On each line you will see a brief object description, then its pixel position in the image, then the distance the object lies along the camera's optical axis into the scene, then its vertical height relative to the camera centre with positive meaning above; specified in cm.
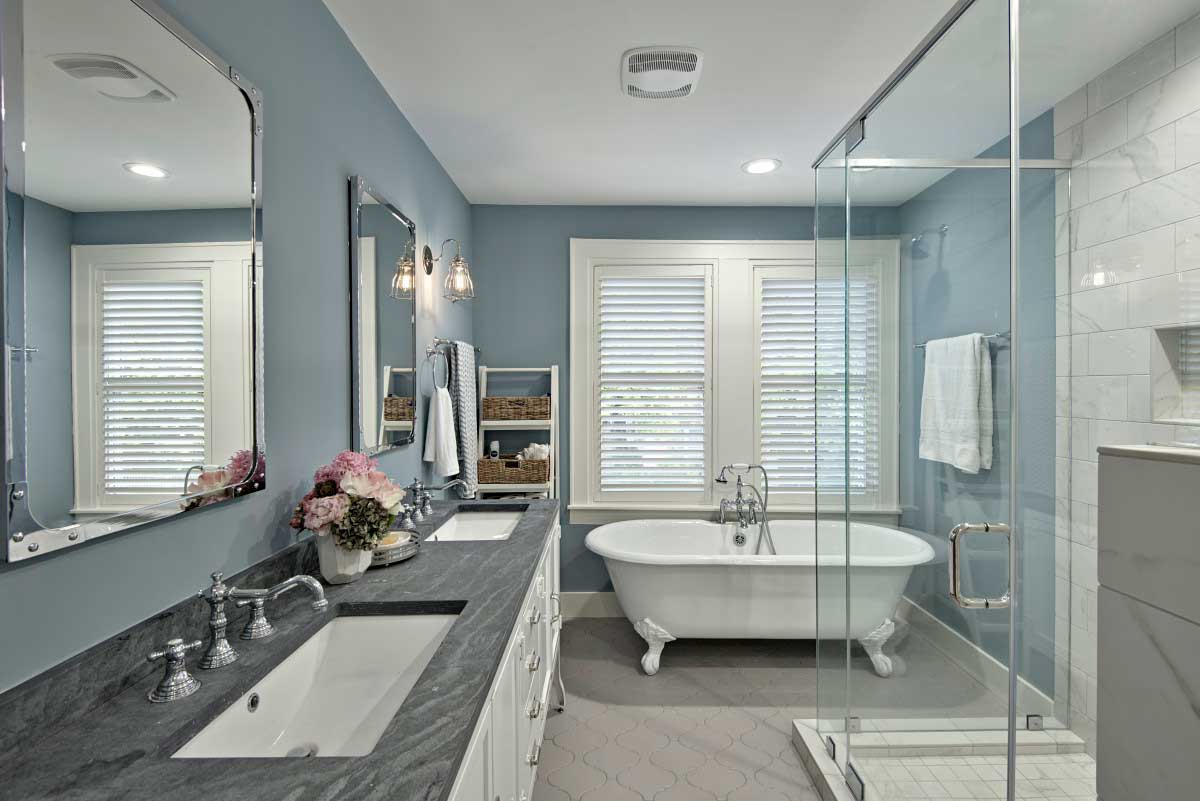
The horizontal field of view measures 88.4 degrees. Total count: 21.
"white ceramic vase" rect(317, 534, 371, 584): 156 -42
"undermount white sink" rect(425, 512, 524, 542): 256 -55
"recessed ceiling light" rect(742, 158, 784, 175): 317 +121
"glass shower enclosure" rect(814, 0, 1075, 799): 129 -4
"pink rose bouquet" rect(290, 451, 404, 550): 150 -27
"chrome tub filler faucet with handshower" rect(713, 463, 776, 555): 366 -67
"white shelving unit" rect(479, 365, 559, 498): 354 -18
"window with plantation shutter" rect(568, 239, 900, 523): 389 +17
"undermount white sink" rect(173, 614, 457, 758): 106 -60
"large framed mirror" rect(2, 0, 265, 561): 91 +21
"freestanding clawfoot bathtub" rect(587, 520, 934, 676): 301 -99
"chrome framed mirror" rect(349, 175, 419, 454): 207 +27
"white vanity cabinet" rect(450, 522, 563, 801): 111 -75
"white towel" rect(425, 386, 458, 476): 282 -18
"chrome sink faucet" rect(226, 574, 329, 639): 120 -40
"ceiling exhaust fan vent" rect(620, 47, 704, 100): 212 +117
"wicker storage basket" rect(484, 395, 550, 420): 368 -7
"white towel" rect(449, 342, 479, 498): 317 -8
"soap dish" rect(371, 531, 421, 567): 174 -45
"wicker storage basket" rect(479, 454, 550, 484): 351 -43
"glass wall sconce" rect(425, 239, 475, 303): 294 +56
